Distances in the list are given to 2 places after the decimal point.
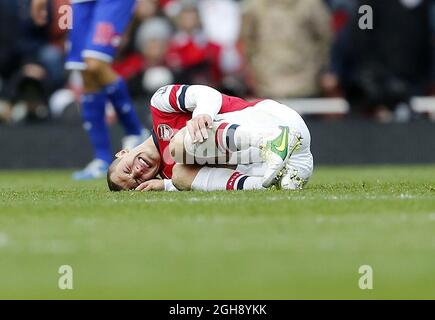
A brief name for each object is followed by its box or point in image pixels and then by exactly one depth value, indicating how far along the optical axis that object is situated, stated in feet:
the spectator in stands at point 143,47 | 43.62
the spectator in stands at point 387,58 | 42.91
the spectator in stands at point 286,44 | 42.06
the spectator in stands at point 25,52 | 43.83
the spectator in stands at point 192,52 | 43.06
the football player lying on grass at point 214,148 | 22.90
